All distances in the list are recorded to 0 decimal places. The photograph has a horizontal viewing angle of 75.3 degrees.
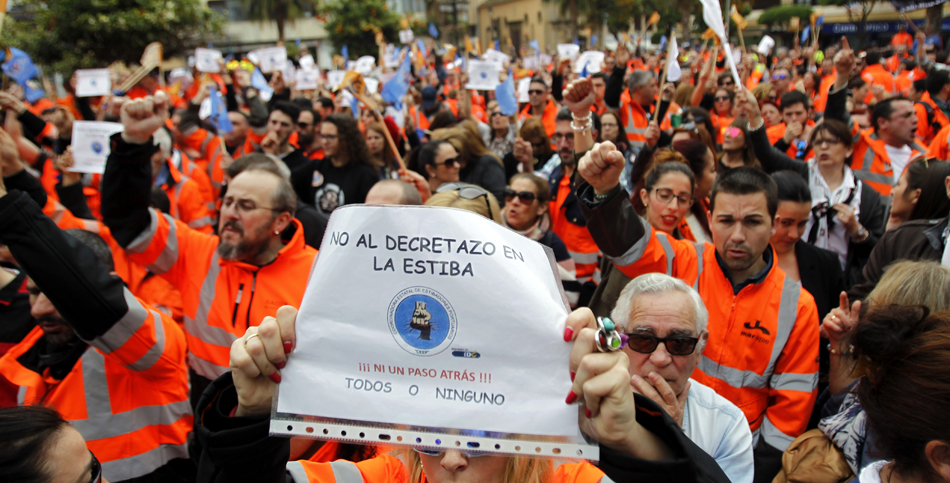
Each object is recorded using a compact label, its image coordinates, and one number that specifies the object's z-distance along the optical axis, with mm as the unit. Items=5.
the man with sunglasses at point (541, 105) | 8867
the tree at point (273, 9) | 42188
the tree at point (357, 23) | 38375
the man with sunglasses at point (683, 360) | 2105
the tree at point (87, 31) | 22938
